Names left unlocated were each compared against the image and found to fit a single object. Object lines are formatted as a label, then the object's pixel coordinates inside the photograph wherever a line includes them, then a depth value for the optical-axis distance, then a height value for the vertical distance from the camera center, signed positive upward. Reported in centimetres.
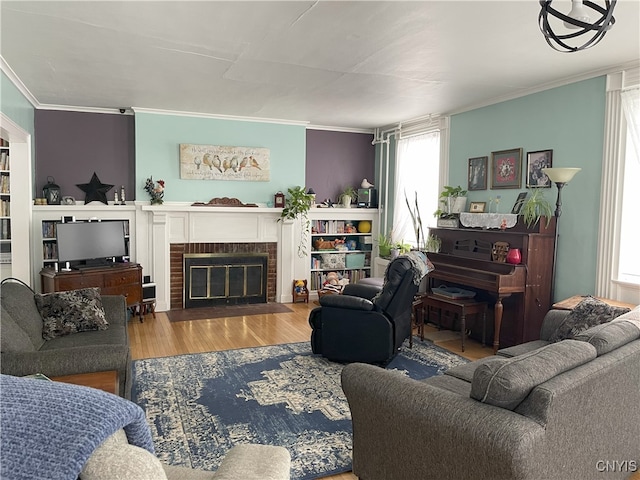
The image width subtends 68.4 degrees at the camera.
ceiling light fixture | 171 +75
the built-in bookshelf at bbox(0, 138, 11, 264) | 546 +3
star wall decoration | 609 +23
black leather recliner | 402 -92
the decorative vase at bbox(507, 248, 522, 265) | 446 -40
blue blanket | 86 -43
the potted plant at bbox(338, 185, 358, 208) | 741 +25
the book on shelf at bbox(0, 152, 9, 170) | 544 +52
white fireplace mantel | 623 -31
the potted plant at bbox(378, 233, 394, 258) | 691 -48
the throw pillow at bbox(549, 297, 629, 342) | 309 -67
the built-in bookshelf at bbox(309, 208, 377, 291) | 731 -51
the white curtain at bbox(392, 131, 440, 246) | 638 +47
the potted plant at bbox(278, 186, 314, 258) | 675 +7
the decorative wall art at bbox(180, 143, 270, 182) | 638 +65
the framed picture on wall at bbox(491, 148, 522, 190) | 497 +50
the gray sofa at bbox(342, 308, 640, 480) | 172 -81
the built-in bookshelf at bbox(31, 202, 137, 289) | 570 -17
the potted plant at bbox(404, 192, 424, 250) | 627 -12
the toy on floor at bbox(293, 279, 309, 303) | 695 -118
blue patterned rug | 273 -138
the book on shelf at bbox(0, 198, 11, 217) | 549 -3
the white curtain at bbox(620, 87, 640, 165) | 390 +87
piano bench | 466 -93
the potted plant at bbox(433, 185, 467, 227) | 548 +12
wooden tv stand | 518 -82
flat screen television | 538 -42
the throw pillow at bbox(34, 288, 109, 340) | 347 -81
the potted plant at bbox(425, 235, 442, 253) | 550 -36
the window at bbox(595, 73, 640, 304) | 396 +20
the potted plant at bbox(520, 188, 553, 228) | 454 +6
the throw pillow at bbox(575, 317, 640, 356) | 219 -57
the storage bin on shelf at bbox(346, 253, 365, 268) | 750 -77
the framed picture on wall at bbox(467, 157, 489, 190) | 541 +48
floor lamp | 408 +33
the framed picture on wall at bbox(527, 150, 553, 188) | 466 +49
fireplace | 644 -90
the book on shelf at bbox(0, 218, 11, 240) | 564 -27
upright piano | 442 -61
